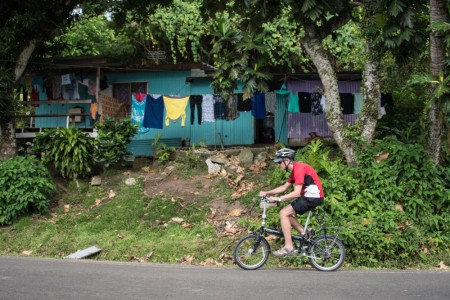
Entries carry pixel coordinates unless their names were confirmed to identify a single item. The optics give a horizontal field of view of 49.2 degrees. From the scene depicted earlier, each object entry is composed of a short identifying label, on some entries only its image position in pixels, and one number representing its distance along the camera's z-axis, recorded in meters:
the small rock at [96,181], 14.42
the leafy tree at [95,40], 18.47
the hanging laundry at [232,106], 16.14
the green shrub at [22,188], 12.28
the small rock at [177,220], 11.76
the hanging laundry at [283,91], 16.23
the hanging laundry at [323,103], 15.89
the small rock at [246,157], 14.44
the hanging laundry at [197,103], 16.14
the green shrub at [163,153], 15.29
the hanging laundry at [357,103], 16.19
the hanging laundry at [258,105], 16.22
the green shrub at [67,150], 14.28
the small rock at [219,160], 14.49
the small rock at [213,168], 14.15
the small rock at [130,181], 14.13
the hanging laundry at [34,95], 18.67
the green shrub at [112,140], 14.67
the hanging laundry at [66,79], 17.64
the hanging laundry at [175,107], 16.05
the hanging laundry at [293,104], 16.11
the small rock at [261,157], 14.39
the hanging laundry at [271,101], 16.28
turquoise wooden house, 17.30
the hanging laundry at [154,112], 16.39
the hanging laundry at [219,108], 16.16
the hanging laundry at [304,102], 16.09
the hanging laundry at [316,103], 16.09
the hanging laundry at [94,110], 16.45
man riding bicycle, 7.79
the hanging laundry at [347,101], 15.97
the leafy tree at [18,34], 13.61
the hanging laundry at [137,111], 16.64
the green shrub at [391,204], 9.03
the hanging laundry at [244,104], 16.05
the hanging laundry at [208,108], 16.22
